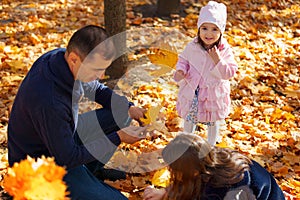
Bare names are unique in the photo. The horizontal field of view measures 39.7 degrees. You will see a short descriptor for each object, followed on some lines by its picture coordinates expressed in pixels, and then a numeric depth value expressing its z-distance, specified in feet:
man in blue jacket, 7.34
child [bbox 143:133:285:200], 6.62
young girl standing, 9.81
